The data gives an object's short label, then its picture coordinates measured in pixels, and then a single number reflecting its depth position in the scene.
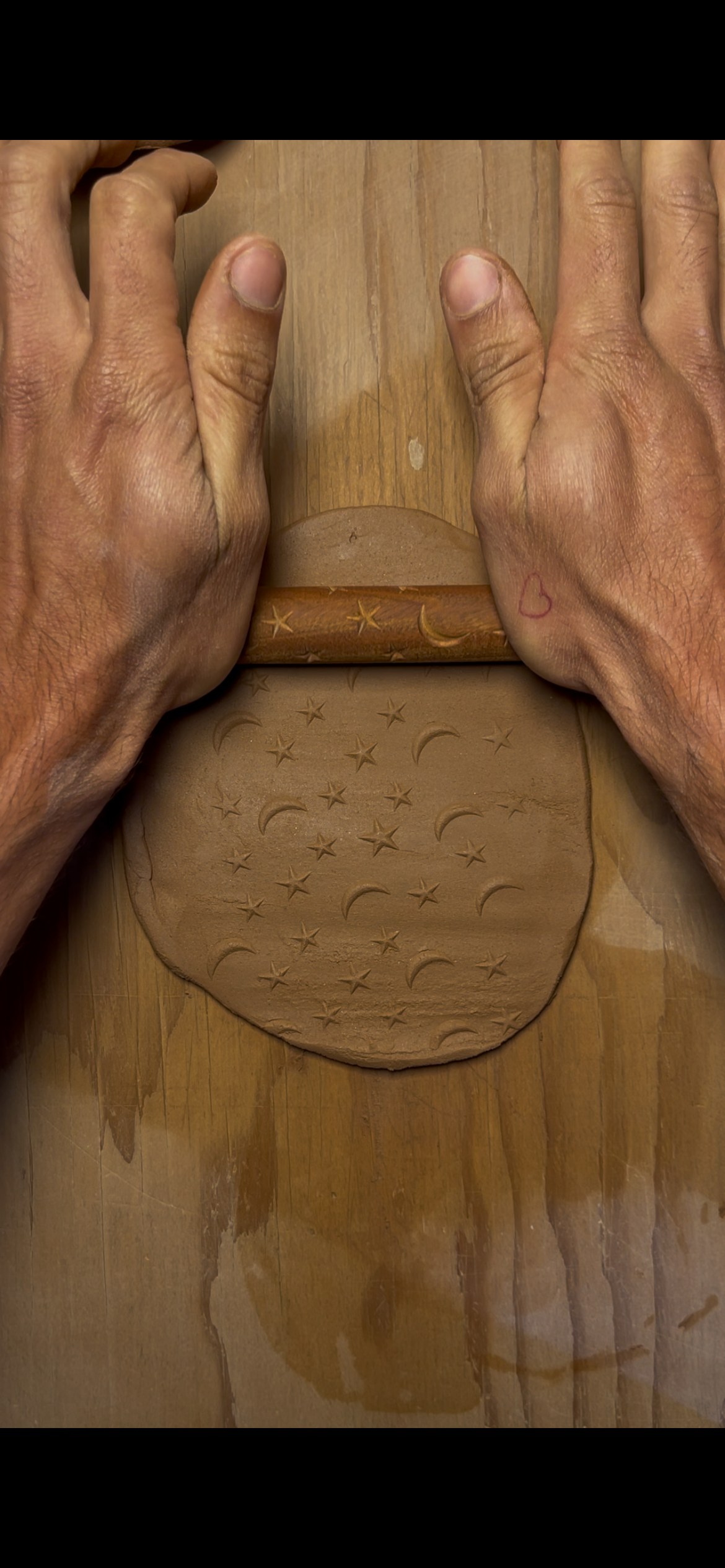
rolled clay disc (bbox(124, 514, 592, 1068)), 0.52
